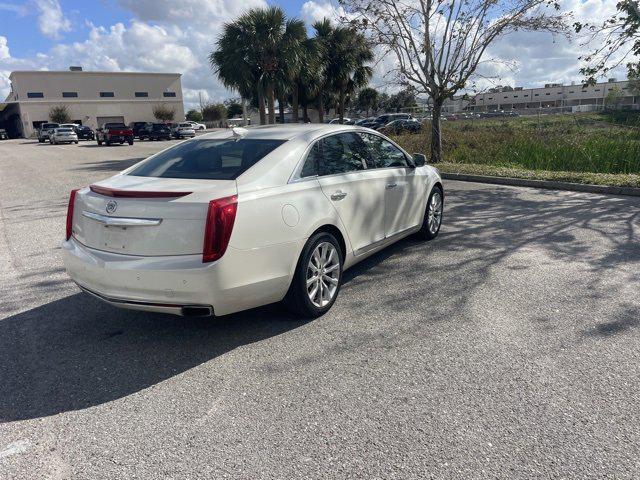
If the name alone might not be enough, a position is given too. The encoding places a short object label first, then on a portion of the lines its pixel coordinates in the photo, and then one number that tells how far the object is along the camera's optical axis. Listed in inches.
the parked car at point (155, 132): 1729.8
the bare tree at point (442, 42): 541.3
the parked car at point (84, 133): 1951.3
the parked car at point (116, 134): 1460.4
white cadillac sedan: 136.6
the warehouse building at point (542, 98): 3243.1
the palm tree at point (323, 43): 1088.7
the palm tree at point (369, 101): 1890.7
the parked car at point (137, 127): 1765.5
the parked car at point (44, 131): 1835.6
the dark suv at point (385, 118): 1416.6
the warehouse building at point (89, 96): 2568.9
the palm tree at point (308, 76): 946.1
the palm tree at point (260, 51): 865.5
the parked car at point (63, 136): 1681.8
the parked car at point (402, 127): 915.0
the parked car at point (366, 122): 1433.3
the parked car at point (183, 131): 1800.0
